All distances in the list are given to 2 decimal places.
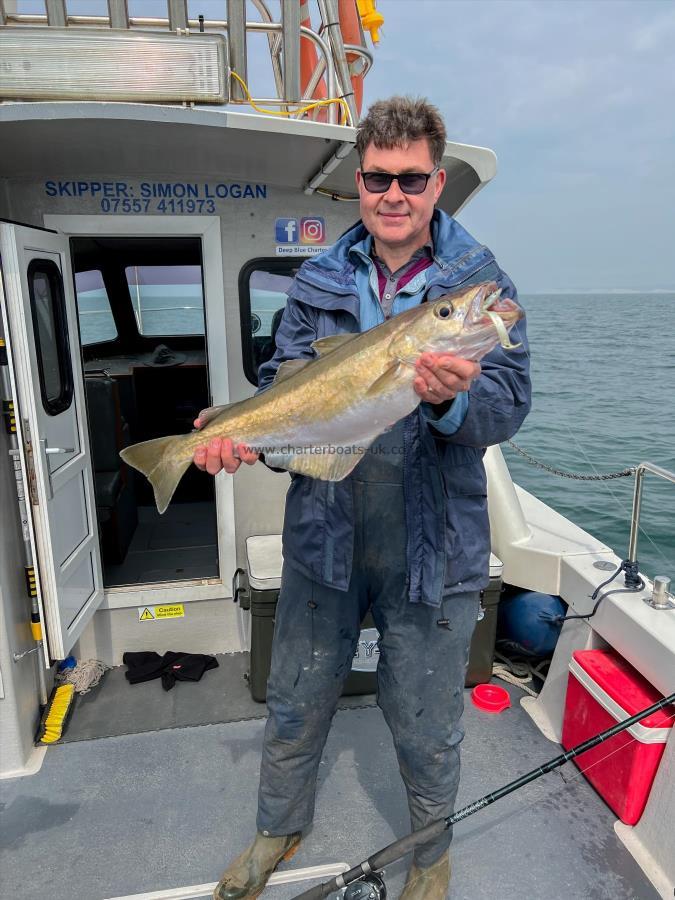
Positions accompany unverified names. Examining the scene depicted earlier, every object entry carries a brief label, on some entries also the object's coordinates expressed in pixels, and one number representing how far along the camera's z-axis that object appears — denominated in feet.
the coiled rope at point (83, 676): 14.69
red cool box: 10.19
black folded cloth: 15.03
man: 7.75
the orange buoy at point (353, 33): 14.40
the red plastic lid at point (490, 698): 13.99
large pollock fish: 6.53
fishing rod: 8.18
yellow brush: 13.07
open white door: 11.67
